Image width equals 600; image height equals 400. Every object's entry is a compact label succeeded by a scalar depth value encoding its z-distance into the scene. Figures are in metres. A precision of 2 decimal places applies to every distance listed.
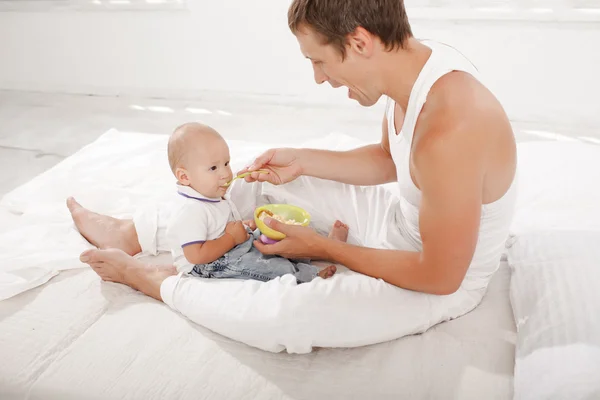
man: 1.30
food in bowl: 1.76
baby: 1.67
